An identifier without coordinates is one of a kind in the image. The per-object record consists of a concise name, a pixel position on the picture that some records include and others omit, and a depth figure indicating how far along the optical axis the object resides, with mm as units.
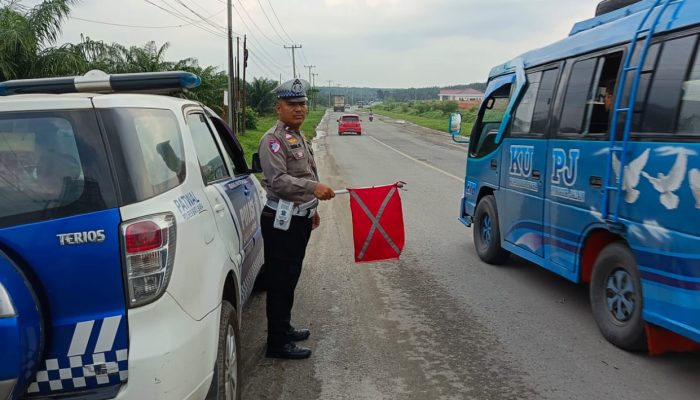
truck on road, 105750
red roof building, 154450
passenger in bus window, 4438
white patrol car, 2209
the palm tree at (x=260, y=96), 53156
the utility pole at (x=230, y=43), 25173
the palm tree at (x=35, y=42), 12594
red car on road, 40750
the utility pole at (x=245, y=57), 34625
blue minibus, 3562
